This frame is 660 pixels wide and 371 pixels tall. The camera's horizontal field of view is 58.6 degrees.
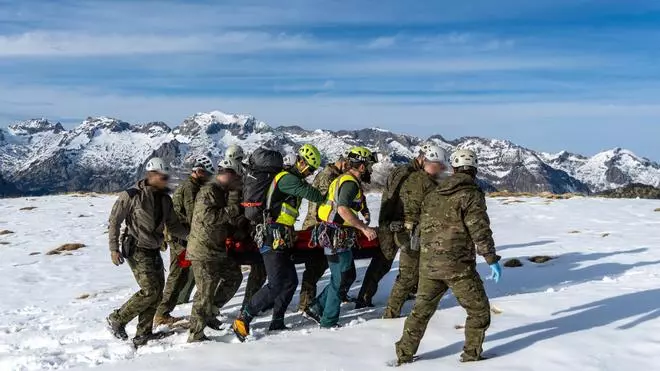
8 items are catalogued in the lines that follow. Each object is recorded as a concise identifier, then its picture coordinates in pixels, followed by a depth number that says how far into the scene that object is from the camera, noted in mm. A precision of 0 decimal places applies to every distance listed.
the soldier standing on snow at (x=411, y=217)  10289
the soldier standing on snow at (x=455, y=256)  7688
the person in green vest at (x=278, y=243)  9797
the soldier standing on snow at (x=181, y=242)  11492
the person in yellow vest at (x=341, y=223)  9859
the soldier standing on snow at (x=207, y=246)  9914
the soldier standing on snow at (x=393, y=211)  10750
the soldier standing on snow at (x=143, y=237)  9891
